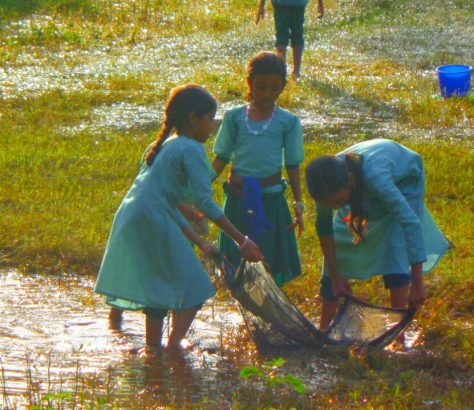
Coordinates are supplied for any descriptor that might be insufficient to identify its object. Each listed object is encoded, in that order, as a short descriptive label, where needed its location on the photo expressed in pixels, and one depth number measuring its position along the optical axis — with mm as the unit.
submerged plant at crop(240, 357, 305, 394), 8375
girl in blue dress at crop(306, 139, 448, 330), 9750
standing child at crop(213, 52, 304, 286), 10914
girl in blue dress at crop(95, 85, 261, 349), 10133
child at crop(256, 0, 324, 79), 23625
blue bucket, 21172
